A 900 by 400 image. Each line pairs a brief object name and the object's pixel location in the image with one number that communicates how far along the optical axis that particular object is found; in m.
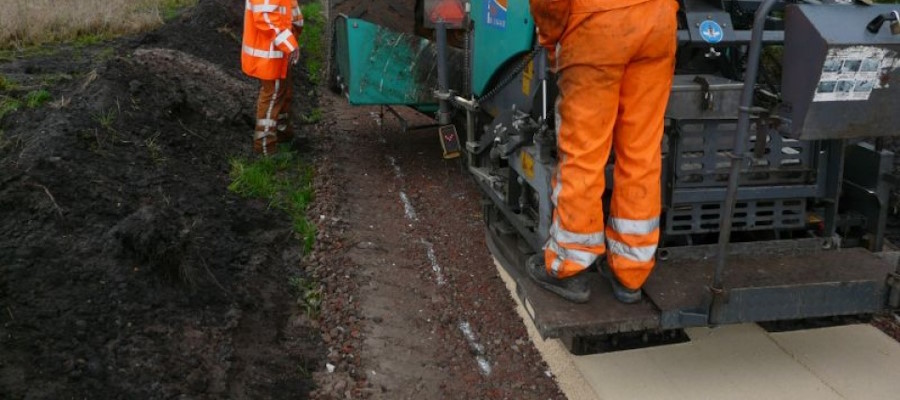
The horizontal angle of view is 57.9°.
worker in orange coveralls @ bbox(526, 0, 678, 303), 3.25
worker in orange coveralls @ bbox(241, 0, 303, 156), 6.71
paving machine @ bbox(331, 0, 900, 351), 3.04
